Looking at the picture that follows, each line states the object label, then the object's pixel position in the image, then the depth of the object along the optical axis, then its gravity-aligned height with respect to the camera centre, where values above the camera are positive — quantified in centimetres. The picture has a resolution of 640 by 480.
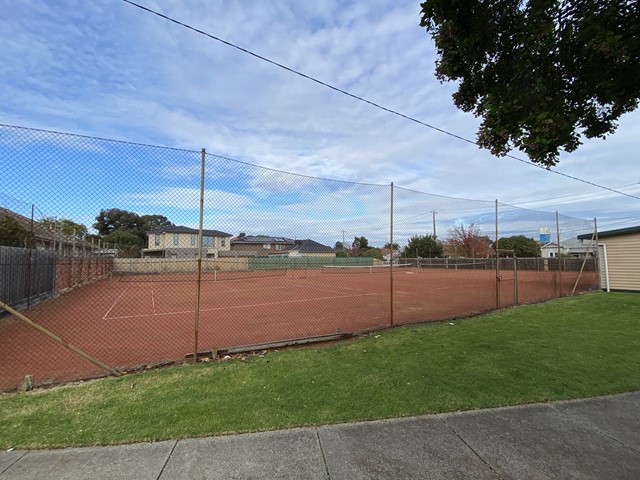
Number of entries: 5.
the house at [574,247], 1753 +60
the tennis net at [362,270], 3688 -153
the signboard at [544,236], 1742 +118
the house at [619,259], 1639 +1
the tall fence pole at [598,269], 1727 -48
